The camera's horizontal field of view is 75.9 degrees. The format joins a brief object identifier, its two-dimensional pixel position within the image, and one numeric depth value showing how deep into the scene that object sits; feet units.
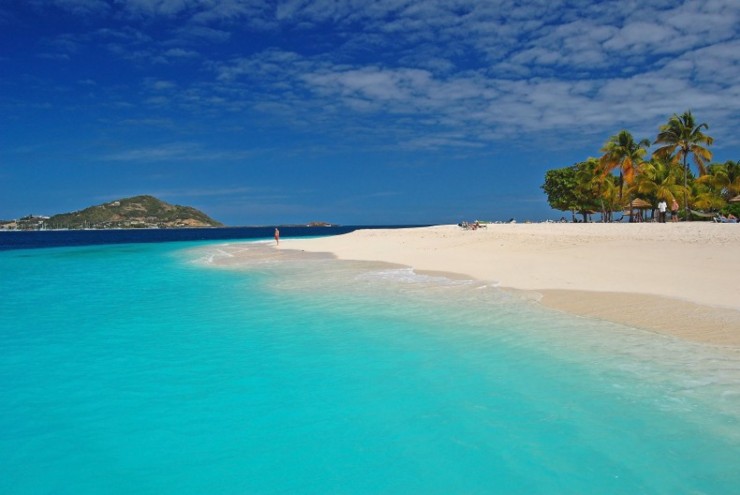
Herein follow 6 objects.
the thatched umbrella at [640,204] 173.51
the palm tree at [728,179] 180.65
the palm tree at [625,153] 158.40
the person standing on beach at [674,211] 132.83
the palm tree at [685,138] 139.74
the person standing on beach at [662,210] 132.53
